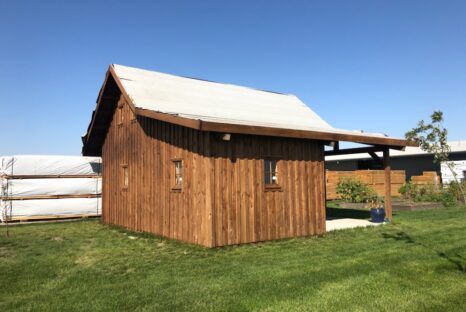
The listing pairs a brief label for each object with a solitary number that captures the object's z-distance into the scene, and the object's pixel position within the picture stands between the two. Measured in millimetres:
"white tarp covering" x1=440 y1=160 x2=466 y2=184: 26859
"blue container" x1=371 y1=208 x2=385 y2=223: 13250
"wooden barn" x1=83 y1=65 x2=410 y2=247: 9461
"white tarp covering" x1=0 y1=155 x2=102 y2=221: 16969
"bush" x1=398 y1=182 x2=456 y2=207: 19406
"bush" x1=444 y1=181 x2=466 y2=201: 20153
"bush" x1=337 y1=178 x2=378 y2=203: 20562
